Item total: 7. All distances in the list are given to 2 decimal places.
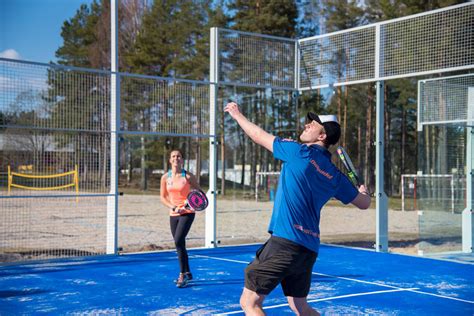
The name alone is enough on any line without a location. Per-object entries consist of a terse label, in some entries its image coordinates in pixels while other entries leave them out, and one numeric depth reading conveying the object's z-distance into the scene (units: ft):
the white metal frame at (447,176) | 42.16
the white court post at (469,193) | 40.97
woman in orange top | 29.63
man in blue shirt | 15.26
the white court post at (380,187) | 41.88
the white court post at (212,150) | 42.96
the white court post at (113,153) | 38.47
